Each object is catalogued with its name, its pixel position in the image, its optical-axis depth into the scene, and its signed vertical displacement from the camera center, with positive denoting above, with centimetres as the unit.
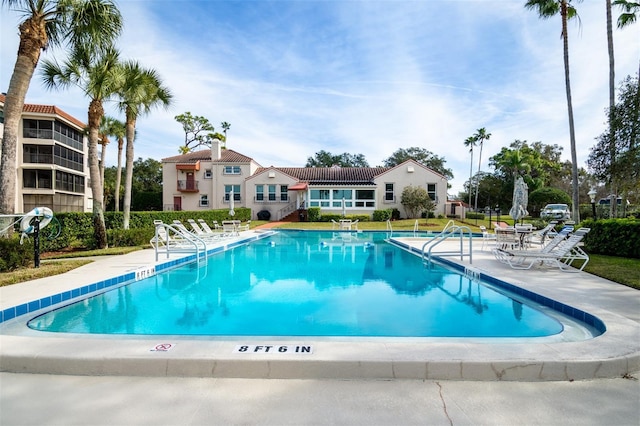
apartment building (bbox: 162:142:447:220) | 3453 +264
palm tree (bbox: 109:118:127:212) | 3078 +710
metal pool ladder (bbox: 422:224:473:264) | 1017 -133
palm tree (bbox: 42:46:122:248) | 1305 +487
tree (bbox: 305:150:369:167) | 6094 +897
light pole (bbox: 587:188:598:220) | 1630 +73
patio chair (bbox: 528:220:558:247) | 1130 -74
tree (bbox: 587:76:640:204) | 979 +192
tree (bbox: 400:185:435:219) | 3228 +103
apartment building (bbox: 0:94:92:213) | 3117 +485
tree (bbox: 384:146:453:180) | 5912 +897
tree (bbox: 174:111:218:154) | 4822 +1120
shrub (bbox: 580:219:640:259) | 1091 -87
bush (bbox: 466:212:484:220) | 3956 -53
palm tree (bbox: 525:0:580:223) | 1805 +870
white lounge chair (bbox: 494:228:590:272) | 869 -109
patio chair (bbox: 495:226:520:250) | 1141 -84
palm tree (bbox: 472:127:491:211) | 4981 +1063
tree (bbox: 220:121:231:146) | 5384 +1294
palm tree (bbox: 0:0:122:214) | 920 +476
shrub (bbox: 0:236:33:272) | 798 -96
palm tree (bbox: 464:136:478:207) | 5182 +1015
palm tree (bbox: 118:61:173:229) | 1560 +539
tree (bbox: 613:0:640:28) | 1719 +973
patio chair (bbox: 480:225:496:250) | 1654 -127
